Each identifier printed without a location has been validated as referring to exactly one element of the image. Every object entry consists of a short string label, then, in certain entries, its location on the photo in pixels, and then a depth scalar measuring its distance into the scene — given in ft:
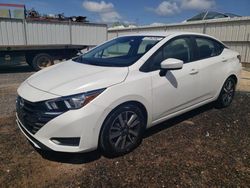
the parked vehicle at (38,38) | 35.27
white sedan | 8.96
